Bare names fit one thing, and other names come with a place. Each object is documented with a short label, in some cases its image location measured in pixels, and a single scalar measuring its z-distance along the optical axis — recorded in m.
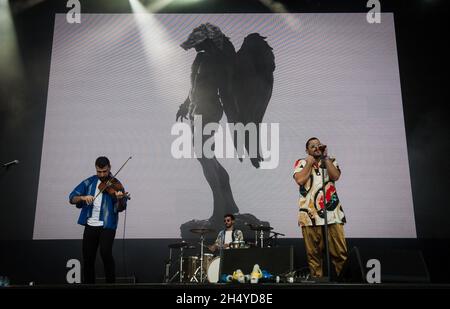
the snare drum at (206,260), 5.34
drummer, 5.32
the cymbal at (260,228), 5.20
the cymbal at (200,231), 5.27
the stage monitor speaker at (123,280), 5.13
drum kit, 5.22
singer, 3.35
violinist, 3.77
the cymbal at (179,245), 5.26
